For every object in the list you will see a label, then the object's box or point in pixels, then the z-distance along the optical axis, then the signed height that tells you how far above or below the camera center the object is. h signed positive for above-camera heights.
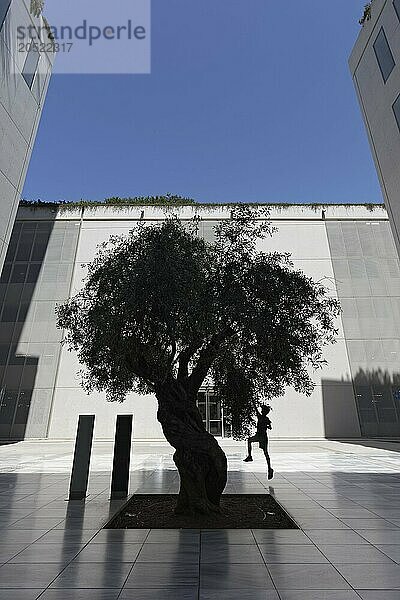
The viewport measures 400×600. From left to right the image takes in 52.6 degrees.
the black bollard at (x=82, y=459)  8.23 -0.21
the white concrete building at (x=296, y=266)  25.08 +8.40
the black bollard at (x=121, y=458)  8.56 -0.20
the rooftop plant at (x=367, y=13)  14.58 +14.89
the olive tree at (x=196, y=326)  6.55 +1.94
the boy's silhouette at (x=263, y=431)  9.34 +0.38
